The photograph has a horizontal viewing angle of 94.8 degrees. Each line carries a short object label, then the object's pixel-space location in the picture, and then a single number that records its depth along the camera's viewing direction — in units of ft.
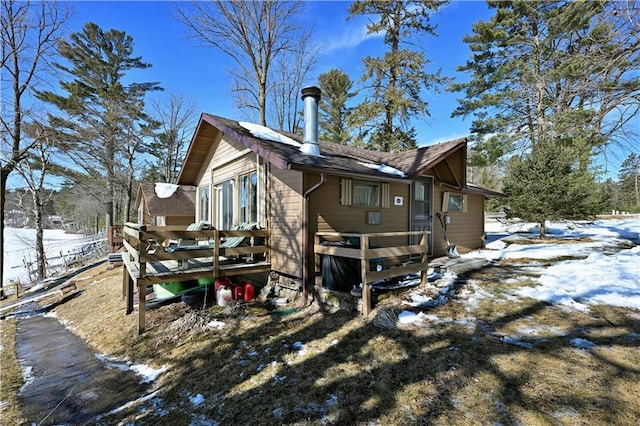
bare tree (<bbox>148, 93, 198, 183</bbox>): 73.97
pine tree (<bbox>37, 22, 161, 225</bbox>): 59.31
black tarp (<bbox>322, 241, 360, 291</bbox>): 17.46
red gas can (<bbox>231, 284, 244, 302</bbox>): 20.72
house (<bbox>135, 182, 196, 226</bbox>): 44.01
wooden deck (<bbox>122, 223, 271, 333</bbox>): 16.81
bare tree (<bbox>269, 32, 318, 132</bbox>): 52.95
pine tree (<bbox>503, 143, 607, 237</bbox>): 36.14
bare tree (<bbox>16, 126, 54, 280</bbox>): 44.77
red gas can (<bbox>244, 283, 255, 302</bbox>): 20.67
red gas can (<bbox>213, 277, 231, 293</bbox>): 20.53
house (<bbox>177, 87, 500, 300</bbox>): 19.47
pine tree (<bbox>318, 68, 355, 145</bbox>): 69.15
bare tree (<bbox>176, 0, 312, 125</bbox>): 43.88
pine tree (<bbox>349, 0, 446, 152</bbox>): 51.39
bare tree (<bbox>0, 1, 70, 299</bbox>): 37.42
